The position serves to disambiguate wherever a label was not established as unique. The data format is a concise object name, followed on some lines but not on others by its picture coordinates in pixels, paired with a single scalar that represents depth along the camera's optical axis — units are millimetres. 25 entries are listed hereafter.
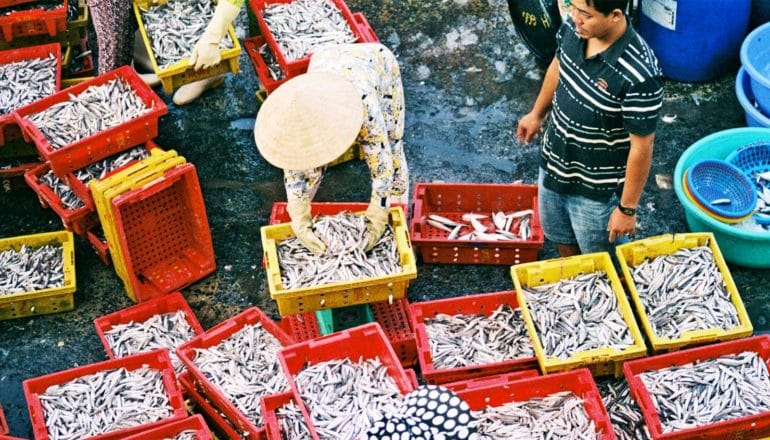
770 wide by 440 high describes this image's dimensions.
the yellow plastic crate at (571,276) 5359
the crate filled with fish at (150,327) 6168
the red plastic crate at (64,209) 6633
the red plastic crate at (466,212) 6625
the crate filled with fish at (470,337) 5562
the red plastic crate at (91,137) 6395
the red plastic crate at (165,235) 6273
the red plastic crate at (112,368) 5207
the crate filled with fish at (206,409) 5613
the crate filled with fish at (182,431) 5066
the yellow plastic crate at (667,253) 5441
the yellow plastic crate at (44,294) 6430
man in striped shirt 4750
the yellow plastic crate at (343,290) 5323
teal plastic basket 6449
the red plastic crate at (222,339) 5410
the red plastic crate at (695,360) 5039
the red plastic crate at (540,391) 5125
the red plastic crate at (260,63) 7299
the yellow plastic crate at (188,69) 6904
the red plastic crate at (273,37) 6941
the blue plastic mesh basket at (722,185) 6669
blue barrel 7766
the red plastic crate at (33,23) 7500
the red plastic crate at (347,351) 5184
